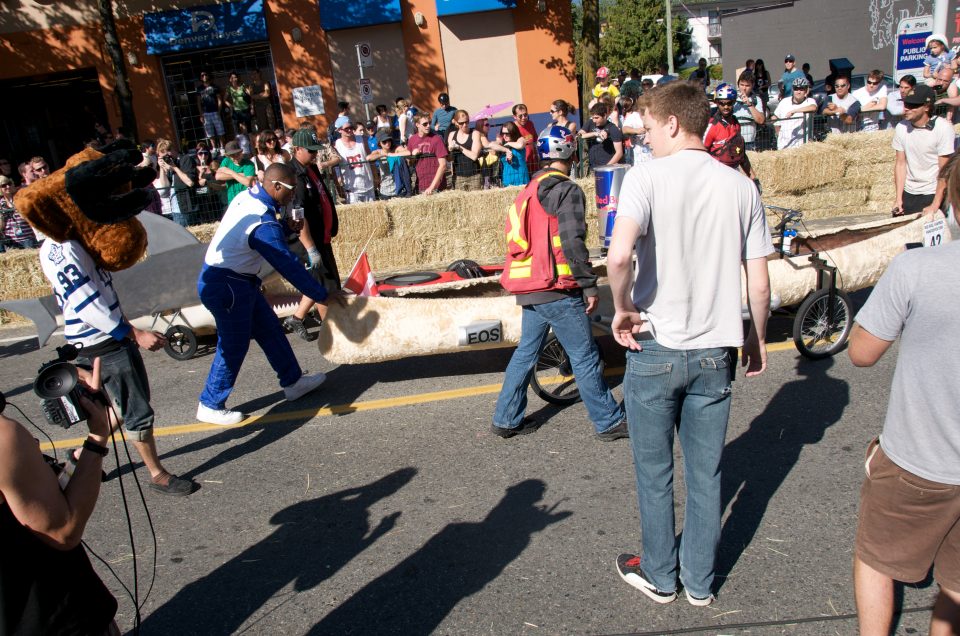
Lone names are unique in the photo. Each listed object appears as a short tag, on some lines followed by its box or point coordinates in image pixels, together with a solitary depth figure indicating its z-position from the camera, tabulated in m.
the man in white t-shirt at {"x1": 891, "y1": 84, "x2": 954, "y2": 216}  7.08
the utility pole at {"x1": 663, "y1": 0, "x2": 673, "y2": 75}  37.40
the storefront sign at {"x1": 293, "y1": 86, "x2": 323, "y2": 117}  18.39
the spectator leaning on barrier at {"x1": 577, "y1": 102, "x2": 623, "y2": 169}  11.48
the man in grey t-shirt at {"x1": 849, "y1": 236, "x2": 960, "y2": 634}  2.23
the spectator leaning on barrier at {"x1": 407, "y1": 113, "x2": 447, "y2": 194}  12.12
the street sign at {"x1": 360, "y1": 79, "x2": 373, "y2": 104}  14.48
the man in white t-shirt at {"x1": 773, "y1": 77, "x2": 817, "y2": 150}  12.33
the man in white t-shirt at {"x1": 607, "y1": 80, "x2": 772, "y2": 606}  2.84
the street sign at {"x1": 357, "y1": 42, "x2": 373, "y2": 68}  14.50
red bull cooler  9.28
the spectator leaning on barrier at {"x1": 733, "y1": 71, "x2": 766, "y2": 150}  12.12
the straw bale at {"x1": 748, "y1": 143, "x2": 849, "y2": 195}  11.60
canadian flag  6.03
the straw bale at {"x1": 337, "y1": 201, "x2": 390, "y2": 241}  11.11
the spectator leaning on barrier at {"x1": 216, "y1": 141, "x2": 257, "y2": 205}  10.69
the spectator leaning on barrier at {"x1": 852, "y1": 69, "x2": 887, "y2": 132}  12.51
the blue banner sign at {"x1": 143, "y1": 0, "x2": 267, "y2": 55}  18.95
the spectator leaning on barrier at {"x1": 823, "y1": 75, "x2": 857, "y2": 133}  12.58
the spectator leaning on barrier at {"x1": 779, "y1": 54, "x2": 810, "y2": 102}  16.41
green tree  50.94
